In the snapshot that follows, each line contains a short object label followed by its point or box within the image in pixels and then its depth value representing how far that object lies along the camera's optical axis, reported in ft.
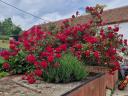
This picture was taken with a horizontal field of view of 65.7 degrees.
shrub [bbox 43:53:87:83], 6.39
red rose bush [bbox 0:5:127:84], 6.40
